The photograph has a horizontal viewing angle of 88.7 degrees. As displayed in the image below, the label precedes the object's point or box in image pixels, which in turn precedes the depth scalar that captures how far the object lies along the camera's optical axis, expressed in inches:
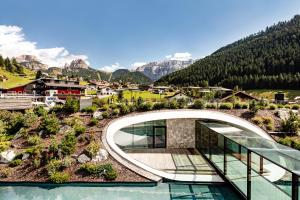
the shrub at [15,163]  428.3
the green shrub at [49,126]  492.3
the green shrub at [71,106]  552.9
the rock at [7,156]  439.8
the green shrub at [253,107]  578.4
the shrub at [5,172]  407.1
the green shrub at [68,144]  436.8
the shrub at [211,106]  589.9
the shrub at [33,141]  469.4
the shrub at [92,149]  432.2
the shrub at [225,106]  594.7
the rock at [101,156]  430.2
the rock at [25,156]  441.7
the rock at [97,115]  541.2
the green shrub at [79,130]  487.8
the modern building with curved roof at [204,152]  240.5
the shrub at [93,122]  517.1
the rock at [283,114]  585.1
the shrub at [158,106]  577.5
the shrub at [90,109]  557.5
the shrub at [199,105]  581.6
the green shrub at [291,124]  537.7
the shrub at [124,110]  555.0
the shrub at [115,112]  548.3
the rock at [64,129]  500.9
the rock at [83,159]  427.2
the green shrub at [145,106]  569.5
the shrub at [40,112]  554.7
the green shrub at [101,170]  398.6
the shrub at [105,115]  539.4
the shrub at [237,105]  599.5
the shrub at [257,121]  558.6
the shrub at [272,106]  611.3
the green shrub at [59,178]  388.3
